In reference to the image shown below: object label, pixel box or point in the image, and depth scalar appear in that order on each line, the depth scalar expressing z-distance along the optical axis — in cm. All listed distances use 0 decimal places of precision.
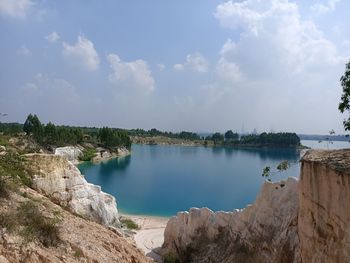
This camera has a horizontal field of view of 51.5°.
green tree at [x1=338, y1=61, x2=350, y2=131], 1548
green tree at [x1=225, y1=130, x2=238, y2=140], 19012
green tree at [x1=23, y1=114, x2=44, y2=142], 8019
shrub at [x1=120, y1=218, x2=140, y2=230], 3387
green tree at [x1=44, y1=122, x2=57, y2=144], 8269
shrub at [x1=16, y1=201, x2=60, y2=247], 989
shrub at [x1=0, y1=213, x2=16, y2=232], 954
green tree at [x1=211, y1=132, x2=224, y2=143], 17825
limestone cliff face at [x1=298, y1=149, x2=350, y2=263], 1045
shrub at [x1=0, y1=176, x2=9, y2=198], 1178
